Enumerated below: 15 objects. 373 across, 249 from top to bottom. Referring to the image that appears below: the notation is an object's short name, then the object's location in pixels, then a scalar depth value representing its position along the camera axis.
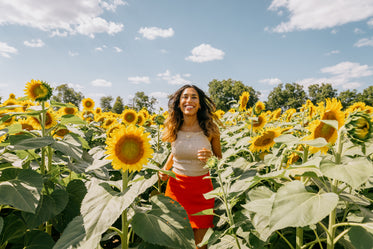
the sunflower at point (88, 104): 7.92
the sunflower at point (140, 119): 5.38
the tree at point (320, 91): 63.78
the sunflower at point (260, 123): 3.82
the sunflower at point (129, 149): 1.74
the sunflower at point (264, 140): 2.95
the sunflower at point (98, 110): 8.51
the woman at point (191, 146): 3.01
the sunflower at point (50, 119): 2.92
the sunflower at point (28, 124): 3.09
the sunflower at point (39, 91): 2.56
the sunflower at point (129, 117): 5.28
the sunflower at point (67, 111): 4.87
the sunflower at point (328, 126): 1.69
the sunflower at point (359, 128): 1.19
